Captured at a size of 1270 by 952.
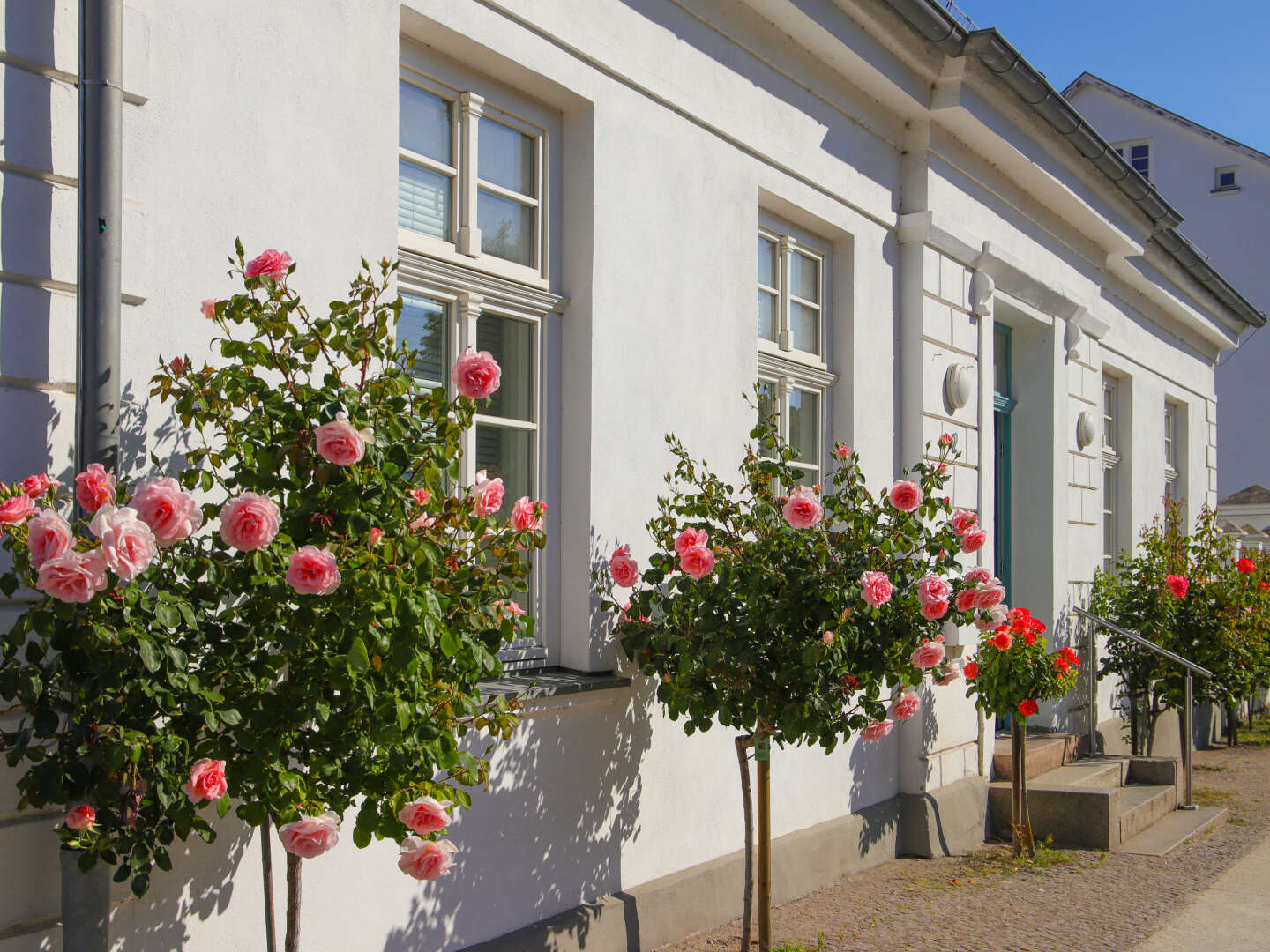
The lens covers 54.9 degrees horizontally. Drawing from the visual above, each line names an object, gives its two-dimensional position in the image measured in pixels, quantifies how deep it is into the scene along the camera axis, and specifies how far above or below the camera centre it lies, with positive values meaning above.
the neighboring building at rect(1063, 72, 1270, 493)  22.14 +5.44
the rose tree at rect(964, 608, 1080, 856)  6.85 -1.01
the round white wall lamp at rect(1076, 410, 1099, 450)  10.08 +0.56
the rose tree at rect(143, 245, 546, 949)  2.70 -0.20
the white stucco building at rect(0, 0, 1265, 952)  3.29 +0.87
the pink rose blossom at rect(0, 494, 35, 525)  2.51 -0.04
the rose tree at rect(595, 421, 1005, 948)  4.51 -0.41
